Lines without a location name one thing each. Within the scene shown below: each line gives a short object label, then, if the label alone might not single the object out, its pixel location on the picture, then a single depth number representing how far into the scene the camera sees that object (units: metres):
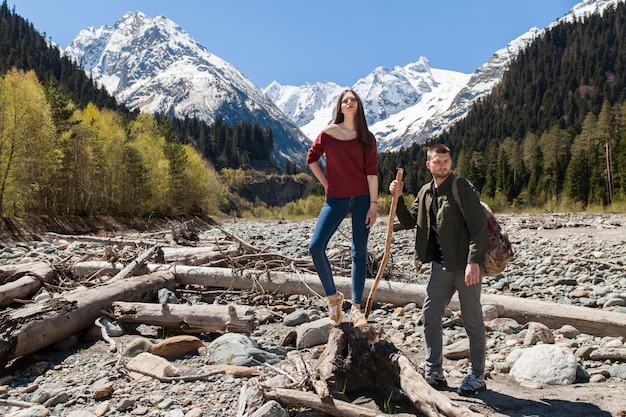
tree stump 3.74
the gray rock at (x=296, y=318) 7.11
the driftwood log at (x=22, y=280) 7.41
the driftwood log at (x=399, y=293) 6.07
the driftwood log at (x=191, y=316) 6.00
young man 3.79
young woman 4.48
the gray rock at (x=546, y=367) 4.37
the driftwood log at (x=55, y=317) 5.04
